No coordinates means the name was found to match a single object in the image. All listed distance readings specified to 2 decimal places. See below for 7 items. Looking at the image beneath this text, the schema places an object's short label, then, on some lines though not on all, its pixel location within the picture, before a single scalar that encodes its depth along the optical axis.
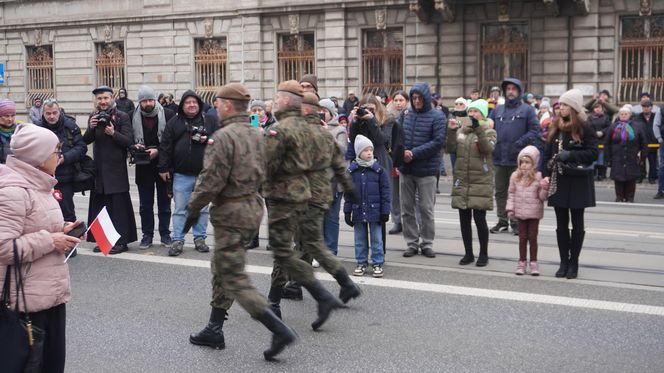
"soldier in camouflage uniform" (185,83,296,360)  5.79
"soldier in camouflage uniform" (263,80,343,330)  6.51
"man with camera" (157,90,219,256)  9.64
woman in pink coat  4.20
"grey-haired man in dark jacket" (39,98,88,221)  9.51
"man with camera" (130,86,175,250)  10.08
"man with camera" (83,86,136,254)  9.77
